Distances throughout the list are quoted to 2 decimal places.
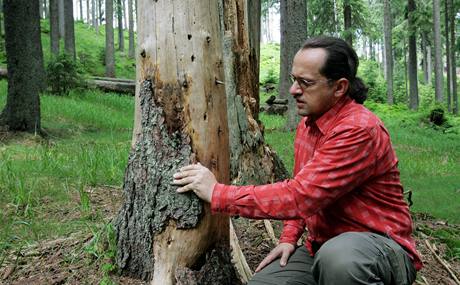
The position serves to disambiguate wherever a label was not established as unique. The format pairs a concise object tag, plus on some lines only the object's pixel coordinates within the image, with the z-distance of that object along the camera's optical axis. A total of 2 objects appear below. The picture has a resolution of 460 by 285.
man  2.65
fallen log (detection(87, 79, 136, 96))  20.44
